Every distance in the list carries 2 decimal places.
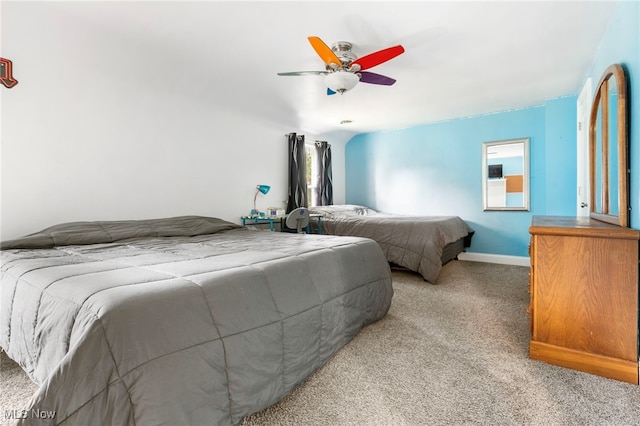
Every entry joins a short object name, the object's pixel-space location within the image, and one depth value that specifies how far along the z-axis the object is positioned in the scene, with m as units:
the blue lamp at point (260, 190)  4.05
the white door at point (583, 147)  2.98
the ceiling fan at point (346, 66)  2.16
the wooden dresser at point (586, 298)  1.49
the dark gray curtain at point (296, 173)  4.51
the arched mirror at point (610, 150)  1.65
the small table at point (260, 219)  3.83
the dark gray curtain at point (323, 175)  5.21
